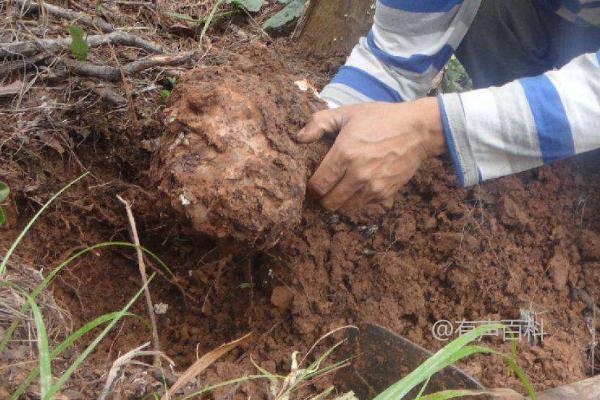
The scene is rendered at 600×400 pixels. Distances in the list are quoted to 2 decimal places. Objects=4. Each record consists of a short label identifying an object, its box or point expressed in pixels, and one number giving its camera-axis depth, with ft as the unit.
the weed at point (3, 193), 4.54
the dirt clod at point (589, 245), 6.36
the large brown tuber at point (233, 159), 4.71
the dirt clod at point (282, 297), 5.83
